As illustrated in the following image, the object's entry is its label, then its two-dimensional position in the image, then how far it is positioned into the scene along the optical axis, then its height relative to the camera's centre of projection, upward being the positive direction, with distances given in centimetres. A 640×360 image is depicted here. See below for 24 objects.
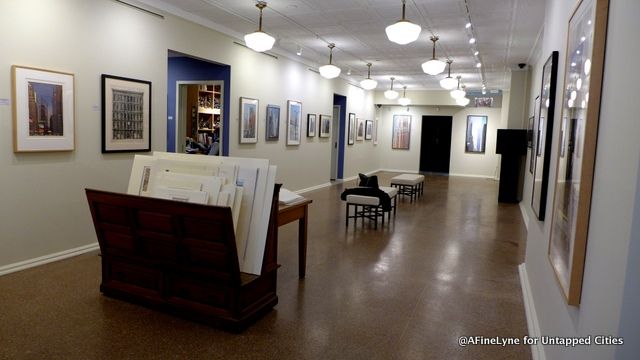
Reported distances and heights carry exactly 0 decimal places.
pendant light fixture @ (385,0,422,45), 503 +128
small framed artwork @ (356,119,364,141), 1459 +37
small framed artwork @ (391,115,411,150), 1759 +43
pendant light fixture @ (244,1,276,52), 592 +131
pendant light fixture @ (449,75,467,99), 1102 +129
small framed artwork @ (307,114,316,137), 1079 +35
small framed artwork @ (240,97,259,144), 805 +30
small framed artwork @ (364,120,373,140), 1543 +41
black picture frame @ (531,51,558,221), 330 +9
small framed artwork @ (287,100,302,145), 978 +39
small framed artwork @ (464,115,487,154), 1645 +44
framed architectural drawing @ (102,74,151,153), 528 +21
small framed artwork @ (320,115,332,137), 1156 +37
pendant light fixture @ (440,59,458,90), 886 +125
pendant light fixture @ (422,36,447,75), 700 +124
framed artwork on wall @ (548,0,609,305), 188 +2
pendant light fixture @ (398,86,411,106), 1387 +131
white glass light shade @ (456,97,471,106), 1307 +132
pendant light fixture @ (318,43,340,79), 796 +124
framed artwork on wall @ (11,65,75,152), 436 +19
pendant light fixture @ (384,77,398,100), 1249 +135
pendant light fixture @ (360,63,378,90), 970 +127
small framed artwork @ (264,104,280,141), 891 +28
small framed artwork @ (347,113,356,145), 1376 +32
